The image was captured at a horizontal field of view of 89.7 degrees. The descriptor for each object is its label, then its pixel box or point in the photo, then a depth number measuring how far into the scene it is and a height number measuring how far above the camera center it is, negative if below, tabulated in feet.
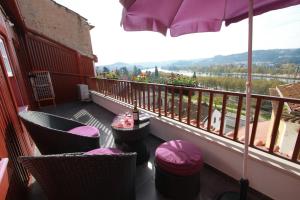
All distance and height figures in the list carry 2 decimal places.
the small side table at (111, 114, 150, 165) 7.55 -3.37
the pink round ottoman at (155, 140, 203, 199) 5.68 -3.96
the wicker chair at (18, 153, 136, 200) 3.78 -2.72
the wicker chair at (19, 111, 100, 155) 6.27 -2.86
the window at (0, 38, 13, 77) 8.74 +1.14
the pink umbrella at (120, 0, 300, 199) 4.71 +1.82
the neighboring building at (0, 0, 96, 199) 5.89 +1.52
